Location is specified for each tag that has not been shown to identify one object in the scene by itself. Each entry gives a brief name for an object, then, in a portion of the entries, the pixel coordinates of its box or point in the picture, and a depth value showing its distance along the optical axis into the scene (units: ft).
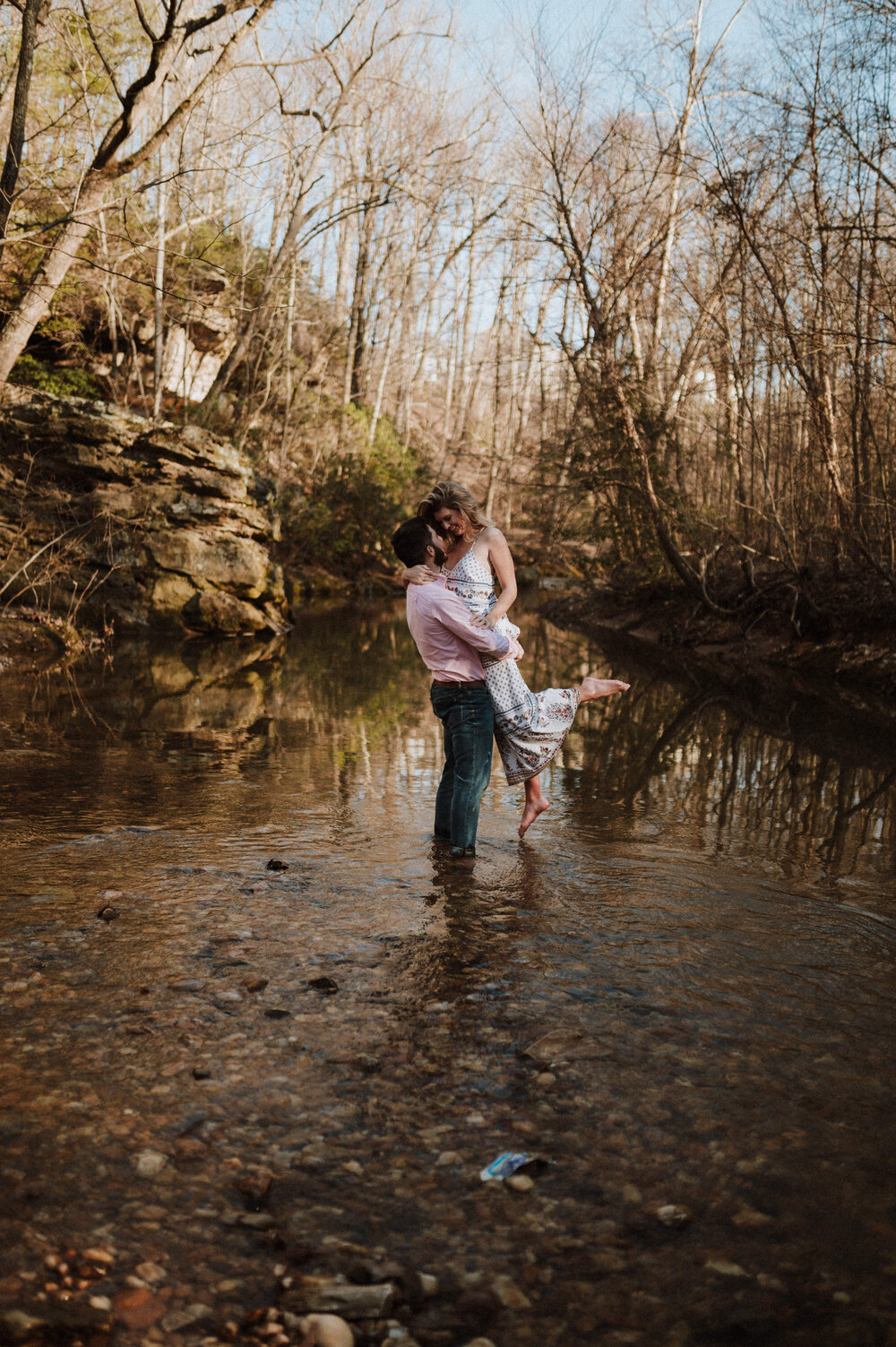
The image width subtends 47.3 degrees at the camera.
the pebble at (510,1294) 7.47
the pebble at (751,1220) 8.31
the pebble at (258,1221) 8.16
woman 18.04
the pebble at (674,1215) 8.30
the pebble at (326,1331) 7.06
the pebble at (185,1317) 7.13
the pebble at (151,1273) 7.54
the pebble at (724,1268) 7.79
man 17.93
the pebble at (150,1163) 8.74
